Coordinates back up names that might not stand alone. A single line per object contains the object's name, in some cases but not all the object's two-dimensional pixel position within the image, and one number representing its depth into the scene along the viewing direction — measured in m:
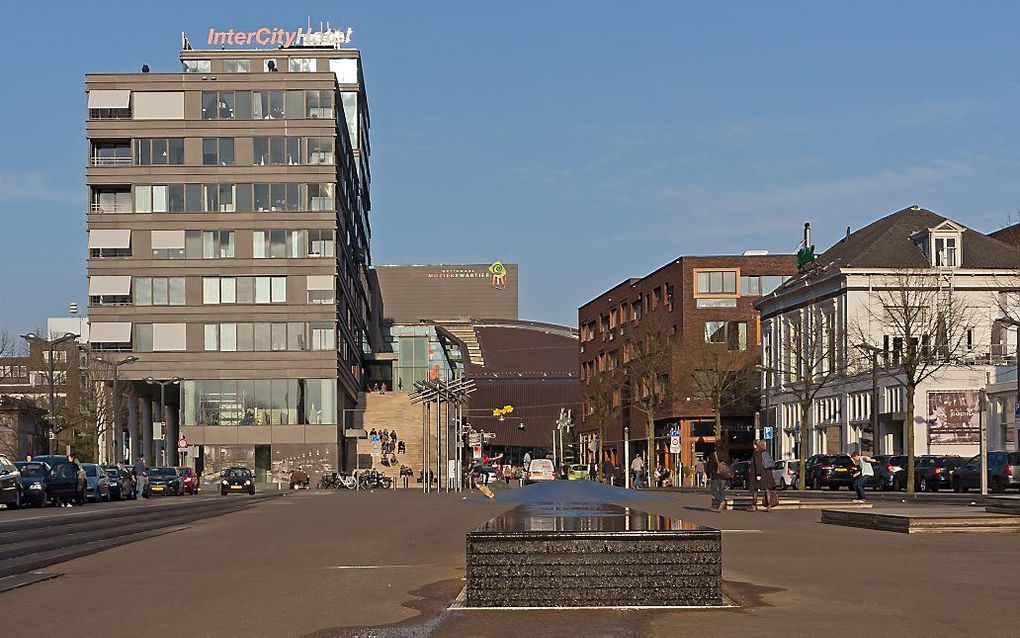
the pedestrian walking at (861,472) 41.00
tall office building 87.06
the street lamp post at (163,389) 86.17
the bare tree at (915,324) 54.64
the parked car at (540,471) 75.94
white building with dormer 70.12
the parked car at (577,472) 79.35
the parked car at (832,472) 59.75
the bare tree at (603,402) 107.94
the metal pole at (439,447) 69.38
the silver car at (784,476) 65.12
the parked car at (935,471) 54.62
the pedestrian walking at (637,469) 68.20
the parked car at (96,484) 52.06
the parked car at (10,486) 41.72
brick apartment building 97.50
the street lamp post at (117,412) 79.69
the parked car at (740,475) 67.51
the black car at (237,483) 68.46
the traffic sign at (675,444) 77.00
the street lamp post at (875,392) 63.32
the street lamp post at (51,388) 67.56
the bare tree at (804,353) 67.81
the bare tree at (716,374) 84.50
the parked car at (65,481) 46.59
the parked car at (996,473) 49.16
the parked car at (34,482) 44.84
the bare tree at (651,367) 91.44
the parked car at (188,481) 68.95
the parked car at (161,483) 63.94
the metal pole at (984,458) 42.06
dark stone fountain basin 11.86
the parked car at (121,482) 57.22
